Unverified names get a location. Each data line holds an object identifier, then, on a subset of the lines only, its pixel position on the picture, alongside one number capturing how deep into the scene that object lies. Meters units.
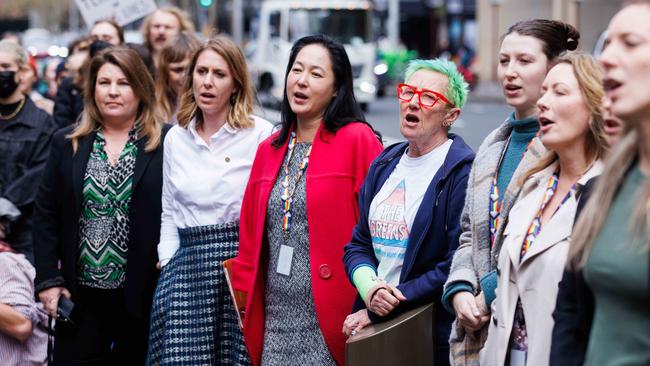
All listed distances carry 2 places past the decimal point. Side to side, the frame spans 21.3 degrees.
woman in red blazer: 7.90
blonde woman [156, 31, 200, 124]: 11.58
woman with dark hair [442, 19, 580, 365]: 6.41
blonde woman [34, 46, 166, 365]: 9.13
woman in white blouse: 8.60
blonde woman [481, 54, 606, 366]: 5.63
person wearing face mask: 10.70
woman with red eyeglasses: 7.06
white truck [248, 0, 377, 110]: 48.21
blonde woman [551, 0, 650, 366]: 4.05
